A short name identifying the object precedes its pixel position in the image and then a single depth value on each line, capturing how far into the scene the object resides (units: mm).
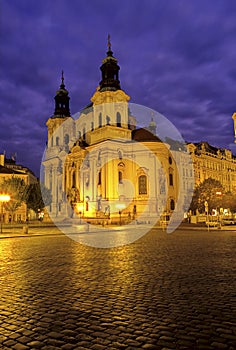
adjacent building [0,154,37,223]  66625
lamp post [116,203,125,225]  52716
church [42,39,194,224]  57344
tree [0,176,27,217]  40178
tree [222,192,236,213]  54688
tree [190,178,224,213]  54062
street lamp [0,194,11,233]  30641
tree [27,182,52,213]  62188
